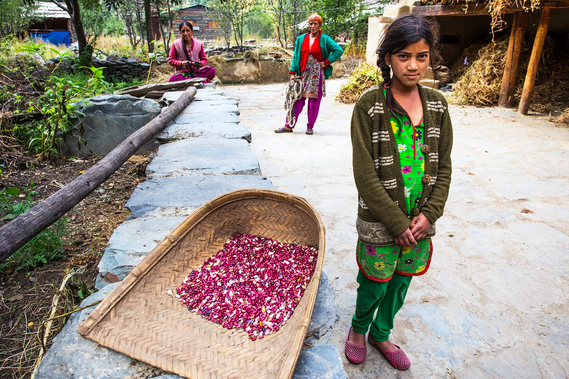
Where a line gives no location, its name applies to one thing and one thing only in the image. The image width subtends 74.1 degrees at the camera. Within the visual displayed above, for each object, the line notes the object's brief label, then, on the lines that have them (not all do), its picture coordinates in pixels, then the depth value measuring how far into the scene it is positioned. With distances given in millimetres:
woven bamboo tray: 1153
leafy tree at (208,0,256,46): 13070
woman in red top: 5172
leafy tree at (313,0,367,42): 14531
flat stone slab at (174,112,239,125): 4074
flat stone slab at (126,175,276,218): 2142
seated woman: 5973
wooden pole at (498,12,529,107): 6441
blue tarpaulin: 24781
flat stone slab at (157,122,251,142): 3533
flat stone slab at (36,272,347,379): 1109
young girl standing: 1348
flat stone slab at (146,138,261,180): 2682
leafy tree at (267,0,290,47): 13820
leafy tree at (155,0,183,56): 11173
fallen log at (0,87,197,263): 1312
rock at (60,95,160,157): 3645
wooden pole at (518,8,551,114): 5914
